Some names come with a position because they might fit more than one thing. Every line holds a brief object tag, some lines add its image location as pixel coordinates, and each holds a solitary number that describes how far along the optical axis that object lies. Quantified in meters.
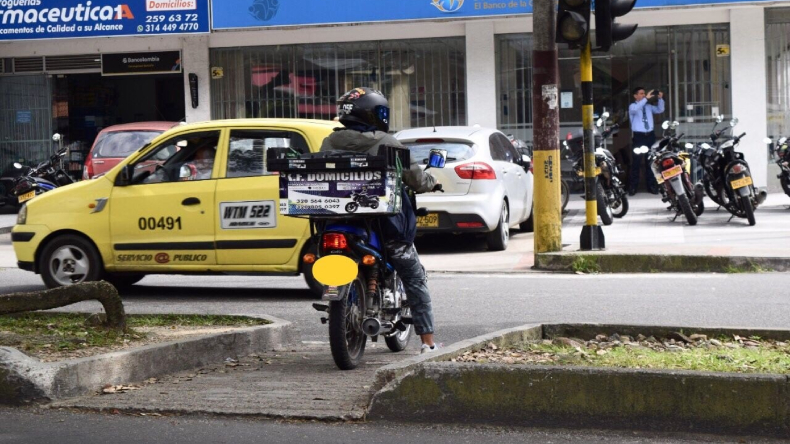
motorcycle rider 7.24
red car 18.06
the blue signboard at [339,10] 20.69
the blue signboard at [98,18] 21.72
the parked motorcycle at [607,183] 17.05
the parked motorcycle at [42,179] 18.67
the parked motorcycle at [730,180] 16.12
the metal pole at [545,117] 12.79
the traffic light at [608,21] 12.47
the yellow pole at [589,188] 12.89
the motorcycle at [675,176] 16.59
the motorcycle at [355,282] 6.80
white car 13.98
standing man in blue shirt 21.59
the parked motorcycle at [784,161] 18.28
